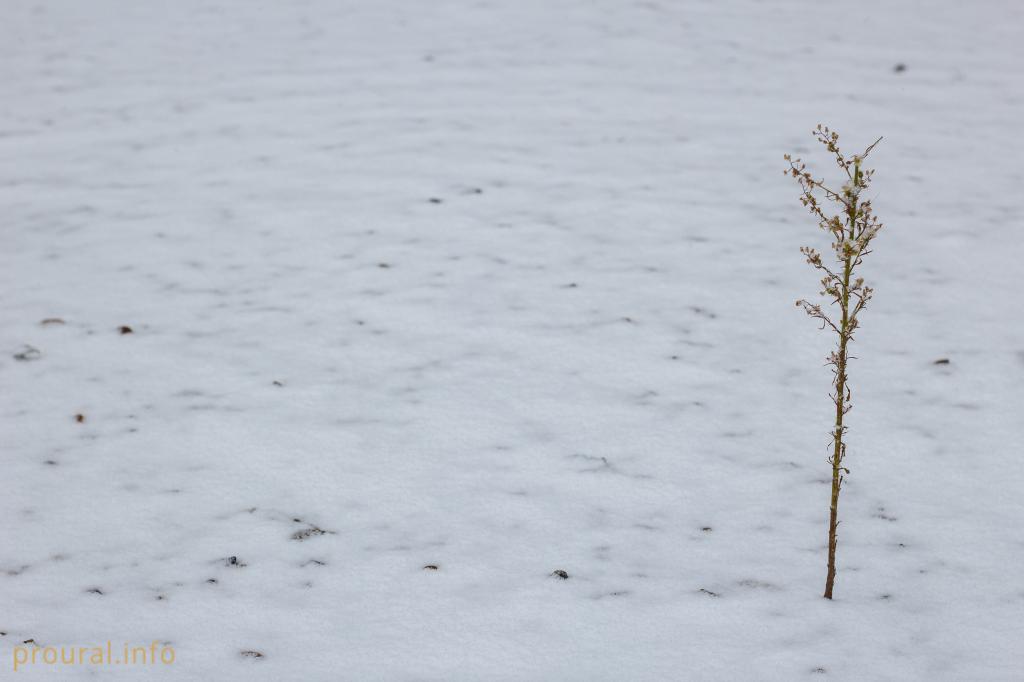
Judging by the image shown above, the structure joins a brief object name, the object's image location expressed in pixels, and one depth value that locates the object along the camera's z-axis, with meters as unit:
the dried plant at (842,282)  2.46
